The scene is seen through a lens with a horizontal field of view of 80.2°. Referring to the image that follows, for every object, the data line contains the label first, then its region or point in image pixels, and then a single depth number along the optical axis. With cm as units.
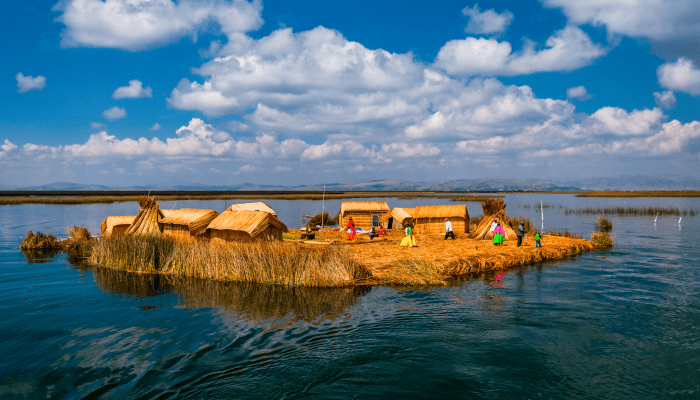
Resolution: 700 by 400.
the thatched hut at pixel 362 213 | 3681
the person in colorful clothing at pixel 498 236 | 2506
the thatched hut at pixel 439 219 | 3247
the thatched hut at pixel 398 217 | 3419
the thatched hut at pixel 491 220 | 2795
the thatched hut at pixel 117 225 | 2597
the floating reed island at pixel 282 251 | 1612
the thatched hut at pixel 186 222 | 2151
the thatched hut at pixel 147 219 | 2378
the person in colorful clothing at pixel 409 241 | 2432
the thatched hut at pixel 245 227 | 1955
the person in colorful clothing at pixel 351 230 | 2665
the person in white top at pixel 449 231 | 2875
